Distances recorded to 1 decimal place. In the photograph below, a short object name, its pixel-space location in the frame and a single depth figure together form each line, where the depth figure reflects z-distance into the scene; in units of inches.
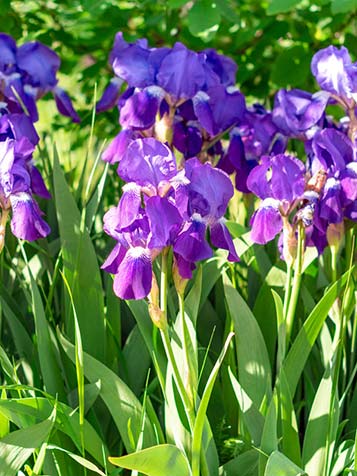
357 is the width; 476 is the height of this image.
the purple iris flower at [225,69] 130.6
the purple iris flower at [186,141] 127.3
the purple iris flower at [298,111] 125.9
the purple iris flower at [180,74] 124.6
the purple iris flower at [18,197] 116.6
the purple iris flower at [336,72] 123.5
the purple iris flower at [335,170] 119.1
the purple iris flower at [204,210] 114.2
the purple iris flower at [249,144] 129.1
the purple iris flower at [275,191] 118.2
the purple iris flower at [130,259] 113.3
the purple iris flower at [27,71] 129.2
